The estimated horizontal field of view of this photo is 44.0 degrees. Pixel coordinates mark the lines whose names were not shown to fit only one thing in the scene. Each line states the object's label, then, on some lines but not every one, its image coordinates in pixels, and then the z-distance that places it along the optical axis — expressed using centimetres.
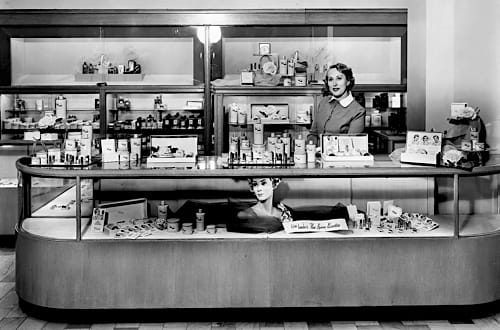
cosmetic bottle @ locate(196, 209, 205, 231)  392
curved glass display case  375
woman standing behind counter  495
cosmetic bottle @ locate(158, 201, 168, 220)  404
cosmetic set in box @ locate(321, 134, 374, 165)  404
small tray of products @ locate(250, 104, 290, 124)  702
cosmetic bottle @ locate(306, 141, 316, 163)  399
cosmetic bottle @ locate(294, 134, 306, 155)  398
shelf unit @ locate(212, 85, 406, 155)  689
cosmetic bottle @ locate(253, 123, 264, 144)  406
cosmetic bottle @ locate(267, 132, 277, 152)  398
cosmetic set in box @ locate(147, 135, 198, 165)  398
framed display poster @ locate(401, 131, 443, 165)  389
